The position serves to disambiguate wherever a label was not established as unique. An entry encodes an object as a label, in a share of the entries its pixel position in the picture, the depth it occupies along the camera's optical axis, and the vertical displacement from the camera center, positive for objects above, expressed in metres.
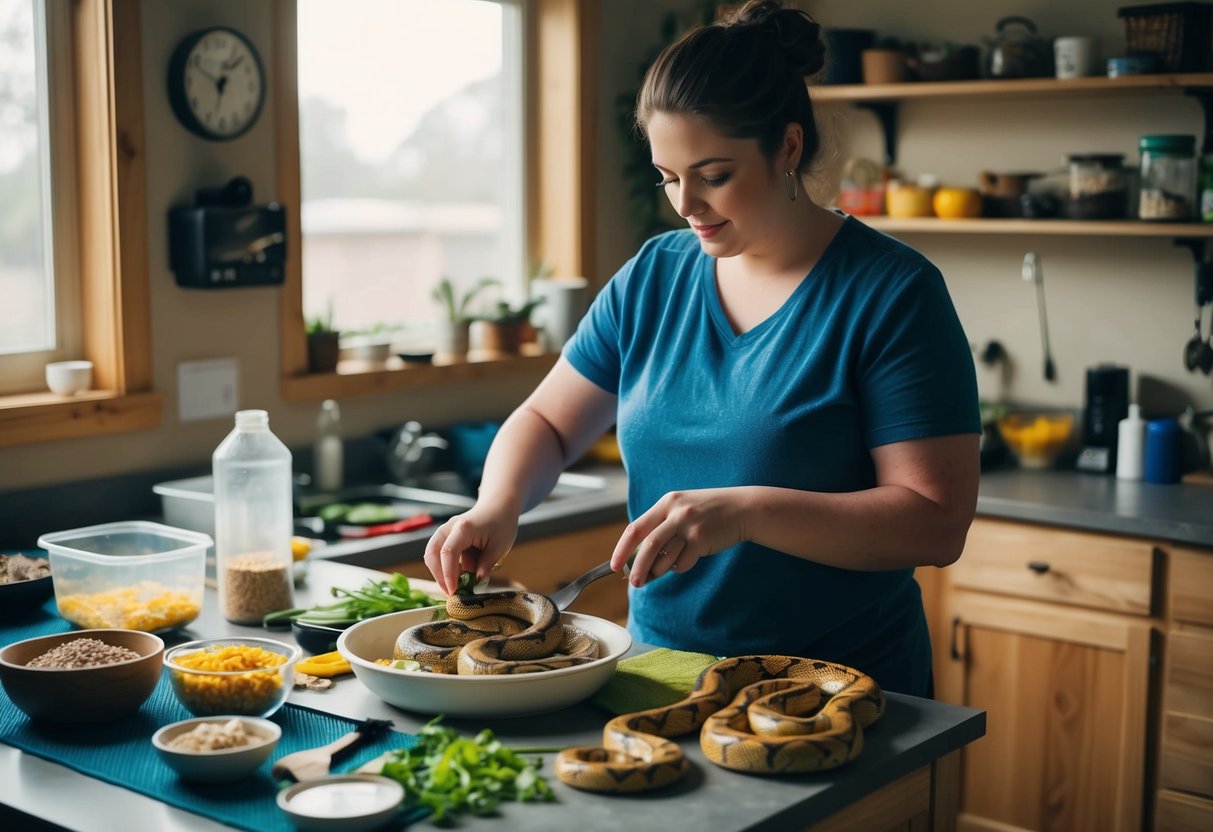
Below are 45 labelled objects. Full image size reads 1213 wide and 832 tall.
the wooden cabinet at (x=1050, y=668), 2.99 -0.89
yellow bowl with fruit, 3.51 -0.41
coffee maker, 3.46 -0.34
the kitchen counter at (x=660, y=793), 1.29 -0.50
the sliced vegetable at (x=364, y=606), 1.89 -0.46
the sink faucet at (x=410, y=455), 3.24 -0.42
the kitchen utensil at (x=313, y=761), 1.36 -0.49
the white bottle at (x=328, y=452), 3.11 -0.40
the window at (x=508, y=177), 3.36 +0.27
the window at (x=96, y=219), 2.65 +0.11
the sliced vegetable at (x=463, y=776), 1.30 -0.49
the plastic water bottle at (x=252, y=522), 2.00 -0.36
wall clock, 2.77 +0.39
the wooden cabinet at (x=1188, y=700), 2.88 -0.90
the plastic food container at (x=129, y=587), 1.92 -0.44
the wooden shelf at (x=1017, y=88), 3.18 +0.47
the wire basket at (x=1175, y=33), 3.18 +0.57
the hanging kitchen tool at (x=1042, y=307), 3.64 -0.08
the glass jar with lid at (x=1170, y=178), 3.24 +0.23
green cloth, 1.58 -0.48
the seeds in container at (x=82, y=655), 1.57 -0.44
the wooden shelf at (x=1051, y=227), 3.19 +0.12
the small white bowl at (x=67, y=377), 2.65 -0.20
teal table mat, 1.32 -0.51
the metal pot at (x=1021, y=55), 3.43 +0.55
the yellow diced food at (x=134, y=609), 1.91 -0.47
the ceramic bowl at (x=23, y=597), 2.02 -0.48
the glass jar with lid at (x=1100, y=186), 3.36 +0.22
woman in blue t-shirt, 1.69 -0.16
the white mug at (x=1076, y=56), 3.33 +0.53
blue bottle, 3.29 -0.42
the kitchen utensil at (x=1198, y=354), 3.39 -0.19
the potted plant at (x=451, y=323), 3.54 -0.12
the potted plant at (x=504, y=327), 3.61 -0.14
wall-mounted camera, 2.79 +0.07
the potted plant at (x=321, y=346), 3.16 -0.17
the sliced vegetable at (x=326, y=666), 1.71 -0.49
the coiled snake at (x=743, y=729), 1.35 -0.47
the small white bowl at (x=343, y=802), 1.24 -0.49
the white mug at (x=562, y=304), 3.72 -0.08
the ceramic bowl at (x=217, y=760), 1.35 -0.48
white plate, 1.49 -0.46
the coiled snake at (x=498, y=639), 1.56 -0.43
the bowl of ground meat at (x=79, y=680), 1.52 -0.45
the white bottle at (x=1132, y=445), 3.35 -0.41
